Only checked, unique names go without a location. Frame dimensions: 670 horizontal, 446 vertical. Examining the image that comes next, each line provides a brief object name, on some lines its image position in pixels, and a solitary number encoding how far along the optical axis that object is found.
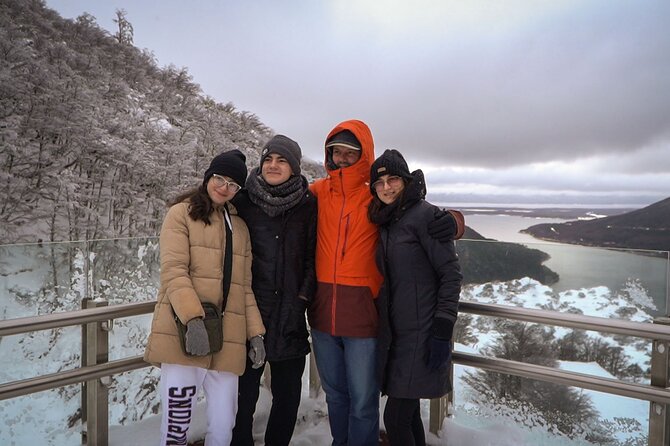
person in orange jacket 1.92
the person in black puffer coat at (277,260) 1.99
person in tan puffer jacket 1.66
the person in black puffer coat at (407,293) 1.74
